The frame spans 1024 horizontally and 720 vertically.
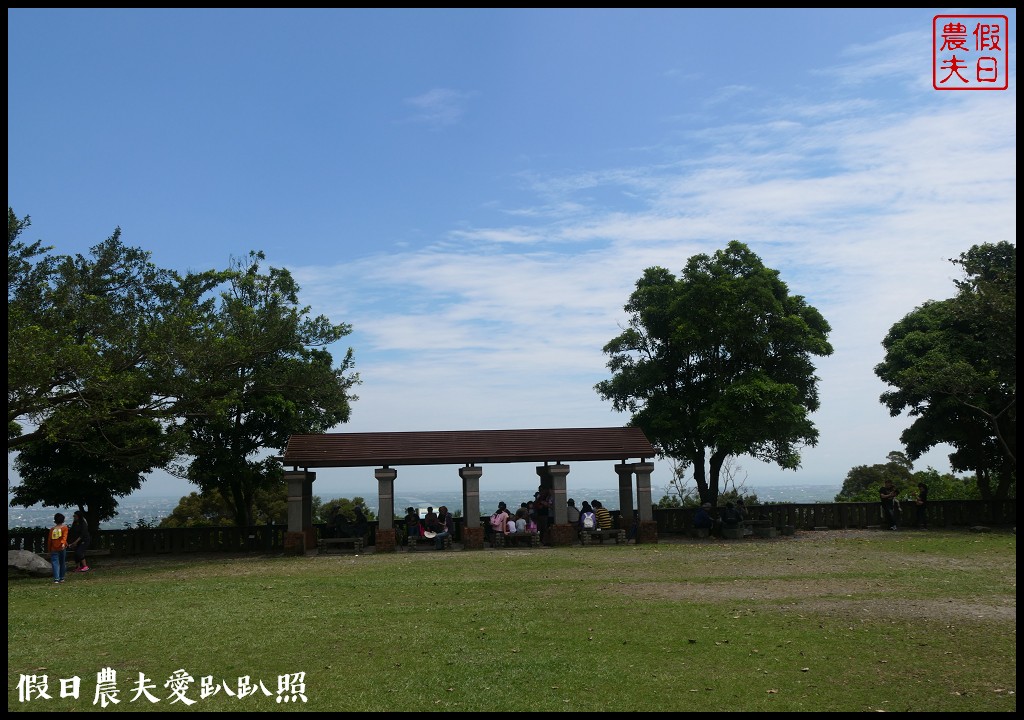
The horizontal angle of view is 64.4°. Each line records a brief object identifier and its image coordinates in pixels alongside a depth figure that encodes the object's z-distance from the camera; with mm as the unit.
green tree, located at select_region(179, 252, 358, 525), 23172
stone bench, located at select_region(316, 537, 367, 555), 23312
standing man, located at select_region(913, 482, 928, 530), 27938
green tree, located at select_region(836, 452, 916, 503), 45234
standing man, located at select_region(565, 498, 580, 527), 24762
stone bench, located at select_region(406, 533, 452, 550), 23984
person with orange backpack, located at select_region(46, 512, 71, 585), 17719
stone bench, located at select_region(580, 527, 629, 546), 23953
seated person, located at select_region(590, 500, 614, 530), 24375
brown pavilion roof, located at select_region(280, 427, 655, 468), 24078
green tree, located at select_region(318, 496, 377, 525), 24484
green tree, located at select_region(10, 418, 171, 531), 22625
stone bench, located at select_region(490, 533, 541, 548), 23656
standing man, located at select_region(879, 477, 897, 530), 27422
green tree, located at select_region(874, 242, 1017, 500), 25734
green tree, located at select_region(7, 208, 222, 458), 17656
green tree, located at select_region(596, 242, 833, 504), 28156
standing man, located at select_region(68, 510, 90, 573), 20438
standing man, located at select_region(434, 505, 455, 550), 23578
